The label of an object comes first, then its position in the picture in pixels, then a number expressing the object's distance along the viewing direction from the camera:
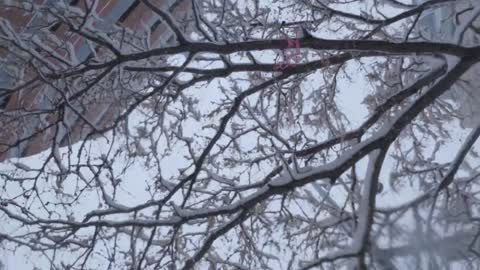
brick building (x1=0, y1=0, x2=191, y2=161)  7.84
